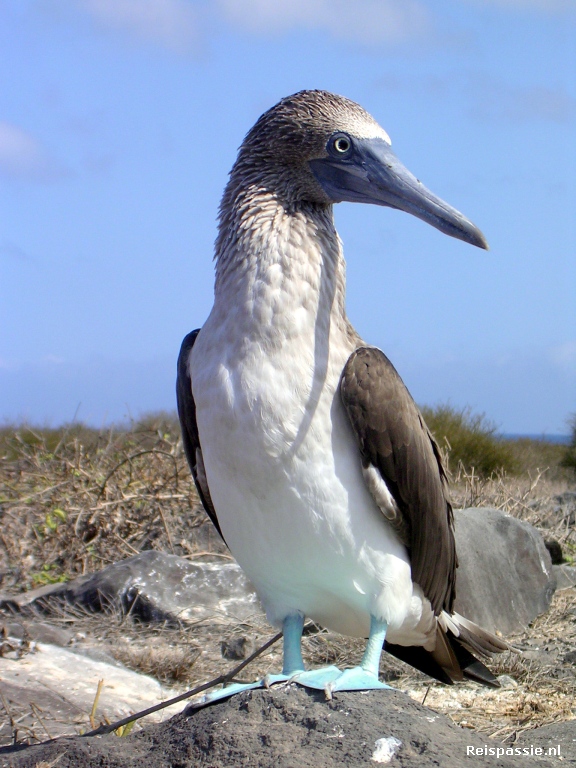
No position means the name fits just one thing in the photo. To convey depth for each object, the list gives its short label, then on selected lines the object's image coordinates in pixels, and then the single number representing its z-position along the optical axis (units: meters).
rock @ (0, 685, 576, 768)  2.64
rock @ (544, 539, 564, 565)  7.30
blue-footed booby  3.11
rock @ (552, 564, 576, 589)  6.92
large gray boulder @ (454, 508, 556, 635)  5.86
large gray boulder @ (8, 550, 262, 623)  5.77
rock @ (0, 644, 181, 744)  3.94
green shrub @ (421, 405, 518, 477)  12.59
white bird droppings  2.62
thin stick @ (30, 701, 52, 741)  3.57
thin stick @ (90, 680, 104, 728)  3.51
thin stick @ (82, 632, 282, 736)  3.14
